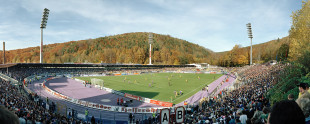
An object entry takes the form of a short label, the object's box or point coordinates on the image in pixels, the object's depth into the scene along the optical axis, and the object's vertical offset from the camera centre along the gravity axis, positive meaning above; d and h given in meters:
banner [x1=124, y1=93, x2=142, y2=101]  27.81 -5.74
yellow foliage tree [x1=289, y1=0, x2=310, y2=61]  19.19 +4.24
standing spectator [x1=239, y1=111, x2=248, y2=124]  6.73 -2.22
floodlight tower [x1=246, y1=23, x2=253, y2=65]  70.56 +13.69
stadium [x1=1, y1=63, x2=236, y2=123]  21.59 -5.58
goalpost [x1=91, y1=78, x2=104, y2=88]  40.02 -4.63
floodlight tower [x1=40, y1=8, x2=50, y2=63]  57.58 +14.72
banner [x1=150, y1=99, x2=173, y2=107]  23.98 -5.83
